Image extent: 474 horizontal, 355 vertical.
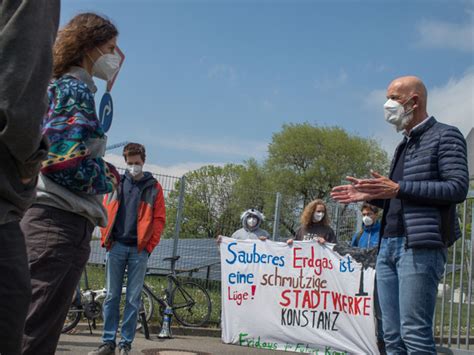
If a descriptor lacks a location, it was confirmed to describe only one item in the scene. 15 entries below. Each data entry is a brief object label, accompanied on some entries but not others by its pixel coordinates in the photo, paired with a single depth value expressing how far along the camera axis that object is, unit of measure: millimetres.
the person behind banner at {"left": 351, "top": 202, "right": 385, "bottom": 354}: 8469
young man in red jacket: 7016
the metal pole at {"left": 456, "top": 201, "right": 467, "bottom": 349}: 6734
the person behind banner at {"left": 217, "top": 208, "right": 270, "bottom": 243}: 10195
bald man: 3988
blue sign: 6480
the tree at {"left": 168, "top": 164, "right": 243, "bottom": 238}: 11332
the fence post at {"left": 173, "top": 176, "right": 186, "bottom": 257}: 11148
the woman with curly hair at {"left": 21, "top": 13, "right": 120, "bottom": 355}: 2727
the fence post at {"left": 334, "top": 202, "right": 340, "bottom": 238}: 12877
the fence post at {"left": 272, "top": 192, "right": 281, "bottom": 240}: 12297
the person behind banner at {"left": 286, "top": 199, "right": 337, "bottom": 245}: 9258
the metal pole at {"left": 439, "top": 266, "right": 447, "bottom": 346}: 6840
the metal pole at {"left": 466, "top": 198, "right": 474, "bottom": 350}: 6667
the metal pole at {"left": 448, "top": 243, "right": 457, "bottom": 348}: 6760
